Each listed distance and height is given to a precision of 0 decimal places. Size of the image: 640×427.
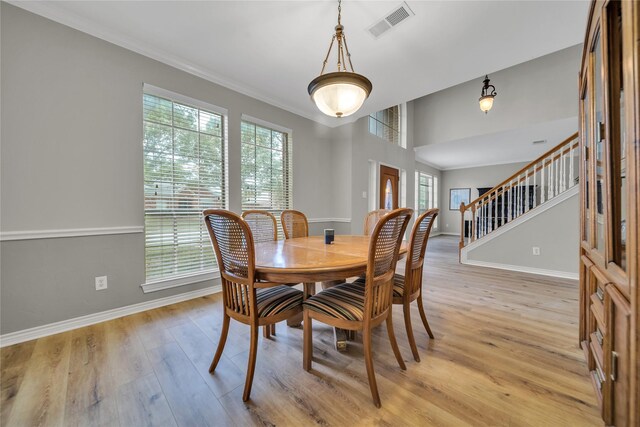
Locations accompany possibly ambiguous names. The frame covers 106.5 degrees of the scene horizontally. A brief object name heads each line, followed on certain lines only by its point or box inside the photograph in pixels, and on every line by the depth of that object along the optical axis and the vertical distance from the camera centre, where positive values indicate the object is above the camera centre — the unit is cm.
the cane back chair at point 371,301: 122 -51
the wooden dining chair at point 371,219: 278 -8
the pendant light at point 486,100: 359 +169
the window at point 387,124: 529 +206
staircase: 357 +24
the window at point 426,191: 796 +74
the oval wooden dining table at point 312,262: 122 -27
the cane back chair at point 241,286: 123 -41
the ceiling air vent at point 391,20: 193 +165
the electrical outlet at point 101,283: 213 -62
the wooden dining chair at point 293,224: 270 -13
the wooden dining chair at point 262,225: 234 -12
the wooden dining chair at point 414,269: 155 -39
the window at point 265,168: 325 +66
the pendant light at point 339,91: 165 +88
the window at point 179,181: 246 +37
